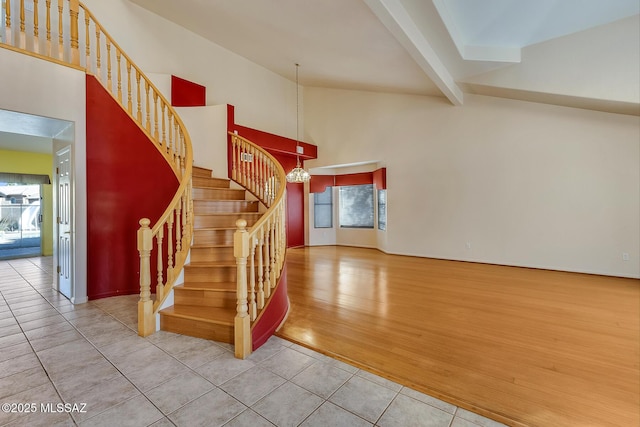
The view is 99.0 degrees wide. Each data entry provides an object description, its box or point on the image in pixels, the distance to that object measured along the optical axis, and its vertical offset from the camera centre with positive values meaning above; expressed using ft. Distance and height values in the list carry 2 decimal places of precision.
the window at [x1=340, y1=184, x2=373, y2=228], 28.07 +0.49
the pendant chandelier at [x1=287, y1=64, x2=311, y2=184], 21.27 +2.74
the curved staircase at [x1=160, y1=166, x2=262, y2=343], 8.48 -2.44
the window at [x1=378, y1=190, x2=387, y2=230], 24.67 +0.10
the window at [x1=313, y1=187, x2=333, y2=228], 29.53 +0.20
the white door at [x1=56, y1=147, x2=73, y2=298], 12.07 -0.44
